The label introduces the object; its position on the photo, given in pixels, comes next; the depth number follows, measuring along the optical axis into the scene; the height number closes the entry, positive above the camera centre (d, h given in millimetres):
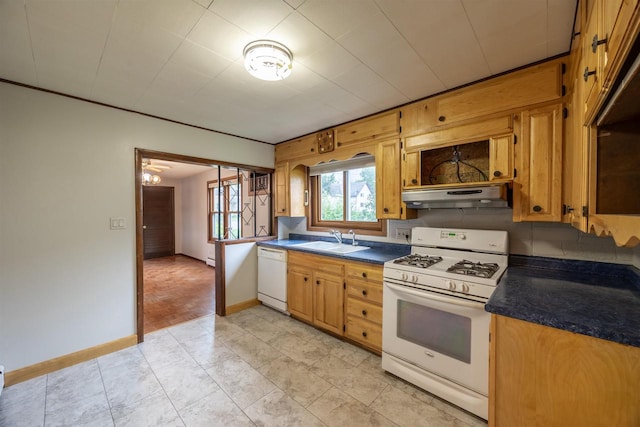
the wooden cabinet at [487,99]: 1749 +852
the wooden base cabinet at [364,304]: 2307 -879
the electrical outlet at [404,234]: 2678 -253
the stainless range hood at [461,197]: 1786 +94
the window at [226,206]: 5453 +96
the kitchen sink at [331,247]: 2889 -445
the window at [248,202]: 3984 +142
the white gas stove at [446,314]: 1653 -747
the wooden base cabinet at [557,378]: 1000 -728
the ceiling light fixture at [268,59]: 1563 +942
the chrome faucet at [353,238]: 3143 -345
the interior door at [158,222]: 7000 -305
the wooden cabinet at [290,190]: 3621 +284
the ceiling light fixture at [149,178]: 5659 +725
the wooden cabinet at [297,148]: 3307 +838
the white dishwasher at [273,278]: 3236 -882
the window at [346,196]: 3123 +185
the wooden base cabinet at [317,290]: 2631 -876
